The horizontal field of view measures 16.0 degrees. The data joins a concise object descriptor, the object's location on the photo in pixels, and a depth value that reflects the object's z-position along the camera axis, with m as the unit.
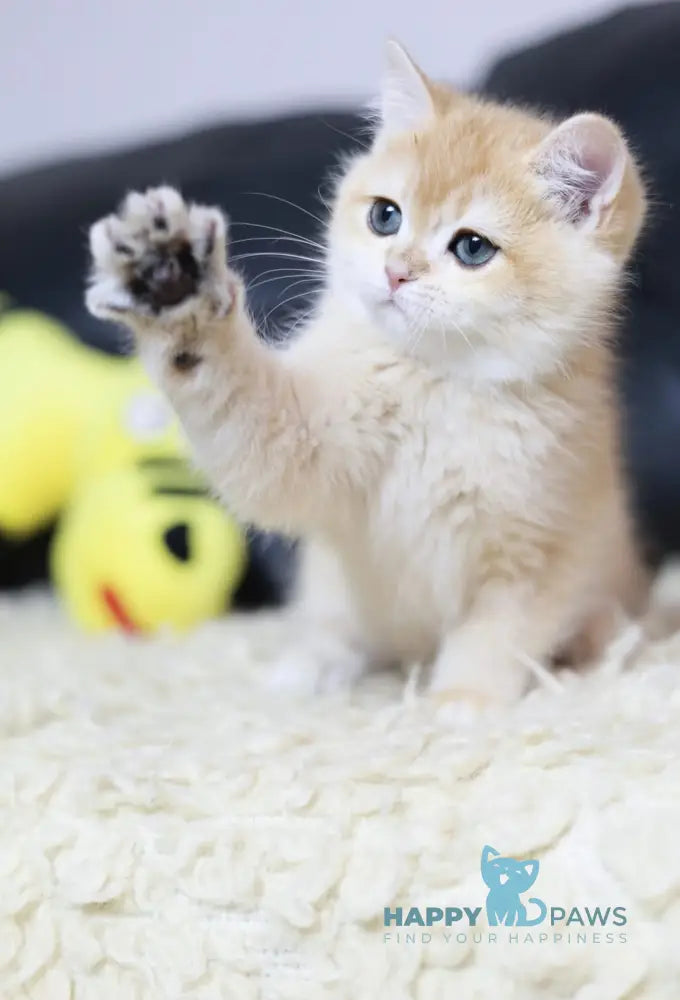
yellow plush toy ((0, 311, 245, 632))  0.82
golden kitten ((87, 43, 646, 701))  0.68
